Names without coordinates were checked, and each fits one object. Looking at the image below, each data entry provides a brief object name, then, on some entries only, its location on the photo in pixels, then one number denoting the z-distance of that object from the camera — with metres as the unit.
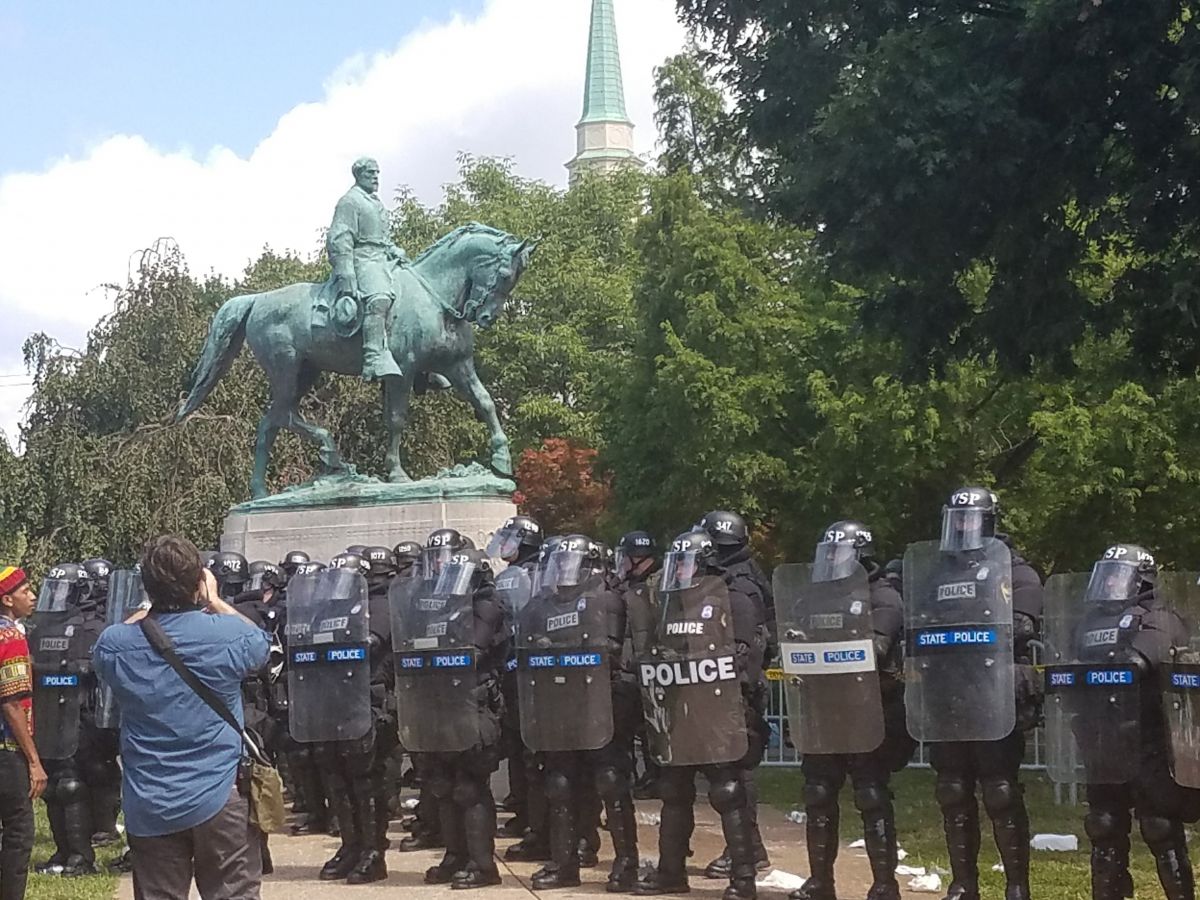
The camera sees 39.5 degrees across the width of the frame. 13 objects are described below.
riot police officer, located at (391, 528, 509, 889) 9.55
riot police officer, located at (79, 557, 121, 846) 10.88
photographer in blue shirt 5.63
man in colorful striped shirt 7.23
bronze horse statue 16.22
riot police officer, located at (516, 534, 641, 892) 9.24
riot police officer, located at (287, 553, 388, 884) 9.96
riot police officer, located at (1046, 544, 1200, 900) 7.41
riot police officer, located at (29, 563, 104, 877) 10.65
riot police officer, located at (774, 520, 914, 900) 8.42
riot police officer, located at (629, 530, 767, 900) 8.77
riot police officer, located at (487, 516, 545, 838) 10.27
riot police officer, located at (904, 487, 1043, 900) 8.01
